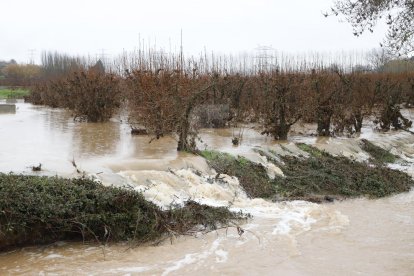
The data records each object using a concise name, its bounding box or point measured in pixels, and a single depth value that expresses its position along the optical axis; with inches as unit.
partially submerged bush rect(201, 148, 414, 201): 447.8
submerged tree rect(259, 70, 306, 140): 655.1
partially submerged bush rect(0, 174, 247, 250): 269.1
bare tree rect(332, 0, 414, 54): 517.7
